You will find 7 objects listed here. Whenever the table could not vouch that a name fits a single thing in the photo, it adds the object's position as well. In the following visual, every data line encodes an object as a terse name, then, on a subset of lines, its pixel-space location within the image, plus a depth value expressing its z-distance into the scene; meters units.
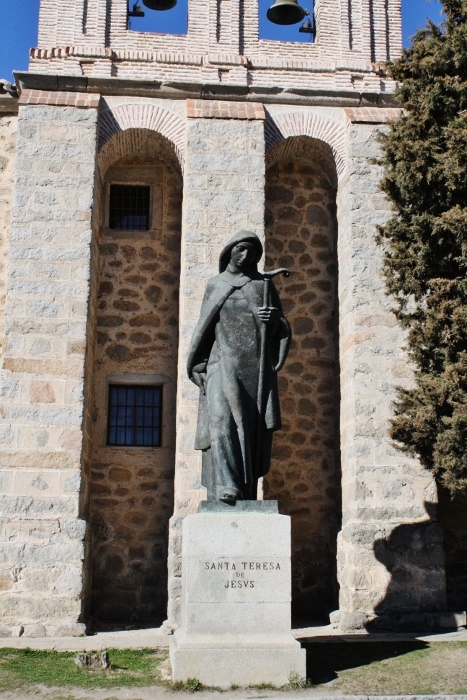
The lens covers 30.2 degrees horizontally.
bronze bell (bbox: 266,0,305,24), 11.63
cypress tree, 8.12
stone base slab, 5.83
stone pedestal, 5.86
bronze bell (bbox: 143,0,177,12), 11.54
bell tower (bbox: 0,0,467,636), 9.43
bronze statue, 6.31
